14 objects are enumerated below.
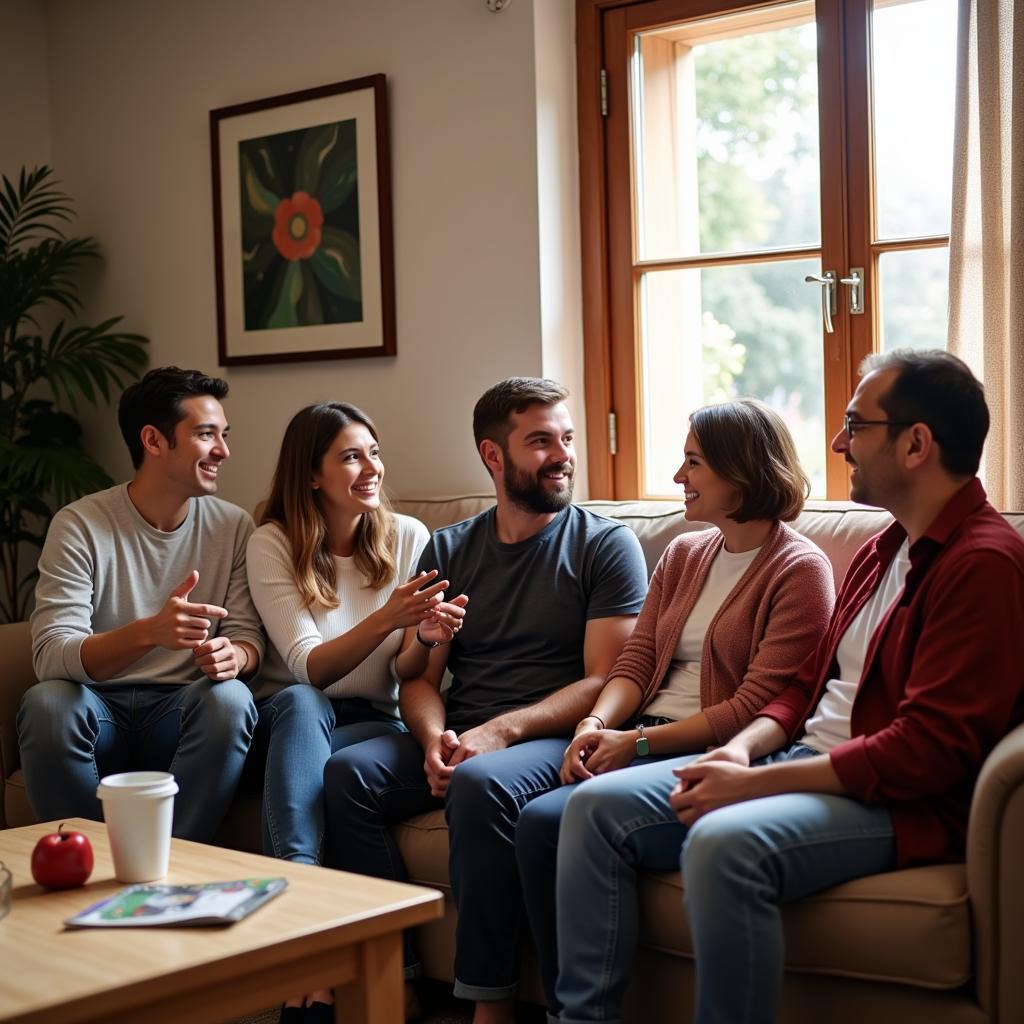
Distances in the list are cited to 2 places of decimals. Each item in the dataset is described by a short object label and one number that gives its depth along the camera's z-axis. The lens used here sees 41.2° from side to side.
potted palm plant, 4.18
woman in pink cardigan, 2.07
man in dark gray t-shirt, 2.33
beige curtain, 2.71
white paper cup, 1.84
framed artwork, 3.78
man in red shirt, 1.87
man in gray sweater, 2.72
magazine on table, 1.66
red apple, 1.85
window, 3.06
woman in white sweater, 2.67
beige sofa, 1.80
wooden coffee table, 1.48
